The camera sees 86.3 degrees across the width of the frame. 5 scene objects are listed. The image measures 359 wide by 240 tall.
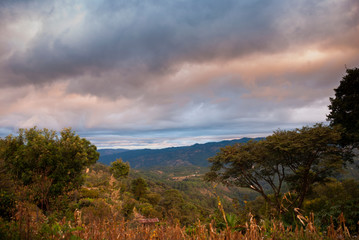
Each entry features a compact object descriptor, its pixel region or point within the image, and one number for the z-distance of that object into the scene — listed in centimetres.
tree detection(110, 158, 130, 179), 3831
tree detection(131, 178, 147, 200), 4554
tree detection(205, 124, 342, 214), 1567
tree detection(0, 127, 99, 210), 1581
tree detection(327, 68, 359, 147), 1609
